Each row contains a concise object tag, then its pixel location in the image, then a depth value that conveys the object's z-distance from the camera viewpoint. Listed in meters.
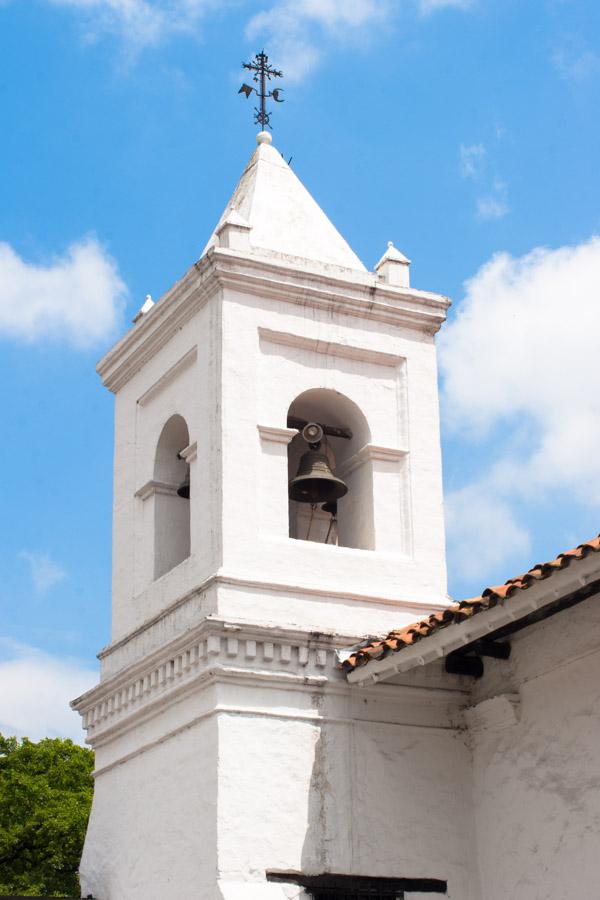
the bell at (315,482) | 12.33
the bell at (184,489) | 12.90
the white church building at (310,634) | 10.50
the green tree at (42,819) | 28.03
